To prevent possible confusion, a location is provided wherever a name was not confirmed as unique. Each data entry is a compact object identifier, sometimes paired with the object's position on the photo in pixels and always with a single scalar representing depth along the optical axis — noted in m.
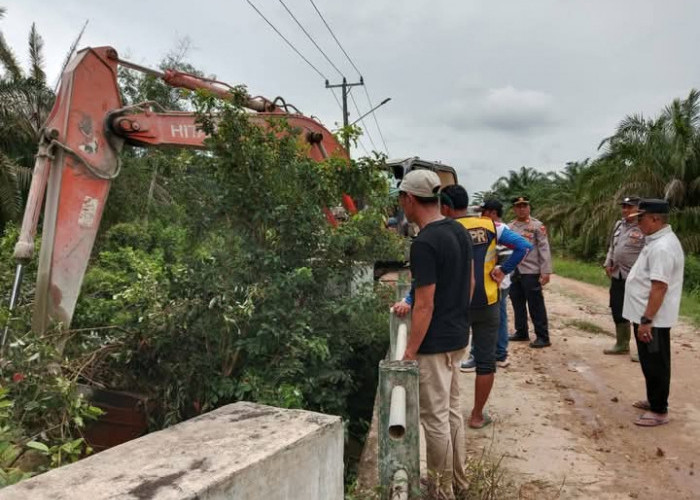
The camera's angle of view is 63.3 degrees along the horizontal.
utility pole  25.90
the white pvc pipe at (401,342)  3.04
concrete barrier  1.51
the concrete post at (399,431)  2.18
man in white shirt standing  4.22
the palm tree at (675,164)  17.44
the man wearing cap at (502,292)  5.65
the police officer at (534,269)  6.81
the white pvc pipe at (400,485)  2.19
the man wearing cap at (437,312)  2.89
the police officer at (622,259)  6.15
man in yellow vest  4.11
